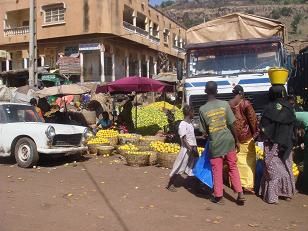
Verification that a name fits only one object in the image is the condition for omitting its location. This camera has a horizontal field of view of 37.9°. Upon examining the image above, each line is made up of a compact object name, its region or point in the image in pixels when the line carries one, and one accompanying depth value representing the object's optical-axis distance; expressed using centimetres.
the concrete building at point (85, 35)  3167
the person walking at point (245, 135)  767
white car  1073
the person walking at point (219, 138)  709
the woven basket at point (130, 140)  1285
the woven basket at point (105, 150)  1241
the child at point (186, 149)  794
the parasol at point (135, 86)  1474
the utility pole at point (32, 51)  1978
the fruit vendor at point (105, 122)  1622
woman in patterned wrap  724
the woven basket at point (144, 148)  1150
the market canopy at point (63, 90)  1618
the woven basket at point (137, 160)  1062
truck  1107
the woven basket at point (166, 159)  1027
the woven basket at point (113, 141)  1323
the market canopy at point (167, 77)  2636
